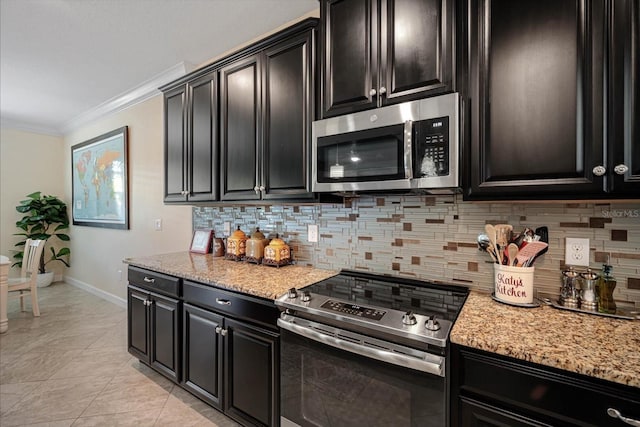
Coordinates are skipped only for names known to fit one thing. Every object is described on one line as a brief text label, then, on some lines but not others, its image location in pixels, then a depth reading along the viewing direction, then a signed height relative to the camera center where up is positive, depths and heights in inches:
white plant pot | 193.6 -44.1
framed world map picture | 152.0 +17.0
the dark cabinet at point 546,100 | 38.9 +15.3
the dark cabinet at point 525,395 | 31.7 -21.5
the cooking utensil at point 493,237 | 54.4 -5.2
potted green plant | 188.1 -7.2
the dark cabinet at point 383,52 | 50.6 +29.3
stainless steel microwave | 48.7 +11.2
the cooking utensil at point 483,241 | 58.5 -6.4
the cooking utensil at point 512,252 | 51.5 -7.5
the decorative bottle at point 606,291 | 46.6 -13.1
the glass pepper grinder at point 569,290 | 48.9 -13.5
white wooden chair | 141.3 -32.3
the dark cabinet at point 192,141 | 88.7 +21.9
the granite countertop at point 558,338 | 31.9 -16.4
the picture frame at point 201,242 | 106.7 -11.2
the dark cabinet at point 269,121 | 68.9 +22.5
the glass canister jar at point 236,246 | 91.7 -10.9
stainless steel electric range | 40.8 -22.0
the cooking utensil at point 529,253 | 50.4 -7.5
